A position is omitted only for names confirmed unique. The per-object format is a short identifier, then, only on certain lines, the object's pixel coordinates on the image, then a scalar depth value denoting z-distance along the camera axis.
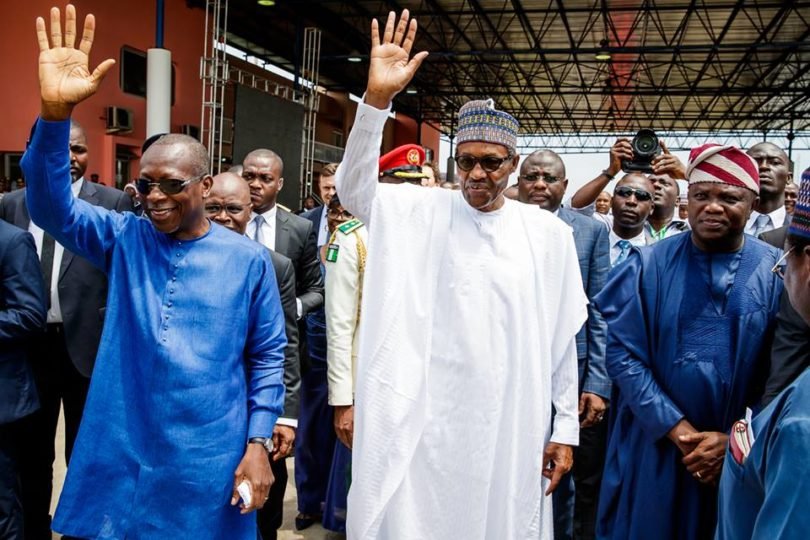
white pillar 10.86
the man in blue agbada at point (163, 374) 2.23
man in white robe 2.44
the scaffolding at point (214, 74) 10.49
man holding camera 3.58
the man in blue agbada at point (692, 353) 2.57
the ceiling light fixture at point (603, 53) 17.15
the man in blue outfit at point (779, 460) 0.93
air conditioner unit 12.37
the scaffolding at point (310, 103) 14.75
